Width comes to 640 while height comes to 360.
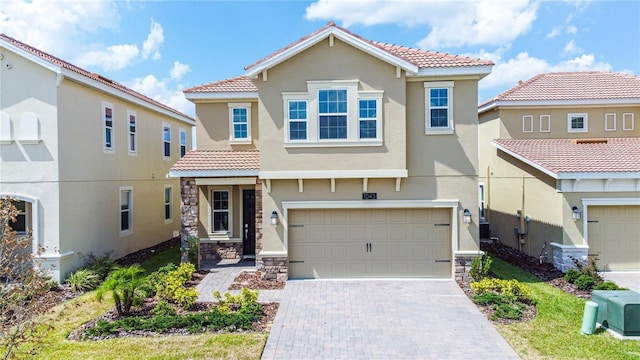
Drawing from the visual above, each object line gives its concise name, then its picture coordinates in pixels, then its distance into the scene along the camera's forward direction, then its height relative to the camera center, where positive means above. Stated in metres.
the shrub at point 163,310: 9.05 -3.21
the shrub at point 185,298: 9.42 -3.02
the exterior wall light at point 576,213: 12.33 -1.27
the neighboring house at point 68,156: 11.81 +0.70
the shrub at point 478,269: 11.52 -2.86
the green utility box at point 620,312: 7.93 -2.94
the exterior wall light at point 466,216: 11.58 -1.26
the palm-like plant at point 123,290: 9.05 -2.70
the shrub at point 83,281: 11.52 -3.20
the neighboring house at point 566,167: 12.44 +0.25
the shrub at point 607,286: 10.22 -3.03
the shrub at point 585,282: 10.82 -3.10
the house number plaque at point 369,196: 11.81 -0.65
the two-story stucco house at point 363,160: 11.42 +0.47
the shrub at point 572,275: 11.40 -3.05
